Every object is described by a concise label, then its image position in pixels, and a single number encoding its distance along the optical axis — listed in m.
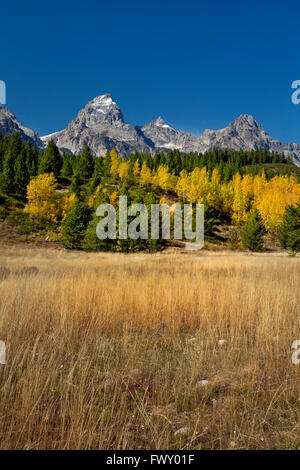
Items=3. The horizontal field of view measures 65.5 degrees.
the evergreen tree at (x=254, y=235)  37.56
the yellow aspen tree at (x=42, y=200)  37.44
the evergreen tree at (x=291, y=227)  33.38
